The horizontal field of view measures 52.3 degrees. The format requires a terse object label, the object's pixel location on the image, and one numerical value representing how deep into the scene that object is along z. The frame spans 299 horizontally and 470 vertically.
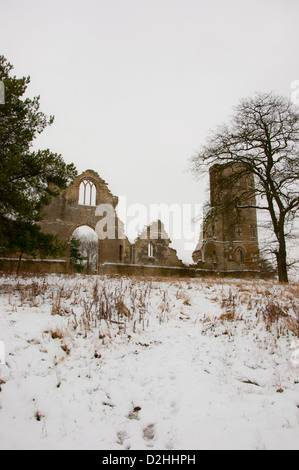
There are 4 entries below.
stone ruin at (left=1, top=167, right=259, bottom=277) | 22.31
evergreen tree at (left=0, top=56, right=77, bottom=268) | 8.28
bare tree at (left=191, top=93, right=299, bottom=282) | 16.02
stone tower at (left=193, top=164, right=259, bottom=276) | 27.89
